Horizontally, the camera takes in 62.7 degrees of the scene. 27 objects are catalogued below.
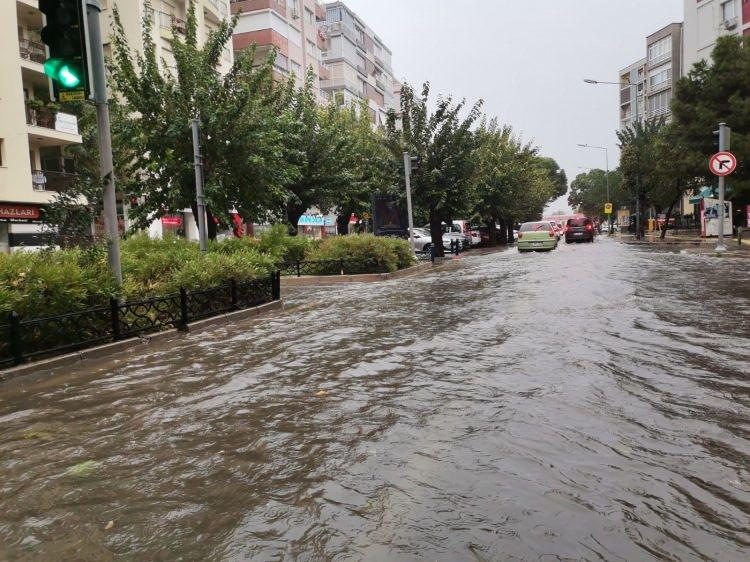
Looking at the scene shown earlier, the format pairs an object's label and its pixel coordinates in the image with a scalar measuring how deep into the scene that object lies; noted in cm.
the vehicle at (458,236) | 4044
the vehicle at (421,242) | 3612
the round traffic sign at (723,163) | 2150
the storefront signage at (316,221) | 5484
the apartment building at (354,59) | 6391
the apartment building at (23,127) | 2669
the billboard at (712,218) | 3204
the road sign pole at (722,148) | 2280
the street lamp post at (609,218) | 6994
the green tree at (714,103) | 2902
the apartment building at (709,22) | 4088
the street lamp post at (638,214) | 4575
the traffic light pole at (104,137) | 883
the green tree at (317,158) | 2523
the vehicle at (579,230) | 4153
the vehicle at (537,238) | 3171
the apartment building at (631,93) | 8350
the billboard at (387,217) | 2831
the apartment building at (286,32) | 4866
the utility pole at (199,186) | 1362
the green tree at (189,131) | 1714
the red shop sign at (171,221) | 3719
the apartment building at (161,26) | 3506
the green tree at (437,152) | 3053
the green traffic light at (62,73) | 747
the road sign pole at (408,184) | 2603
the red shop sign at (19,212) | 2638
